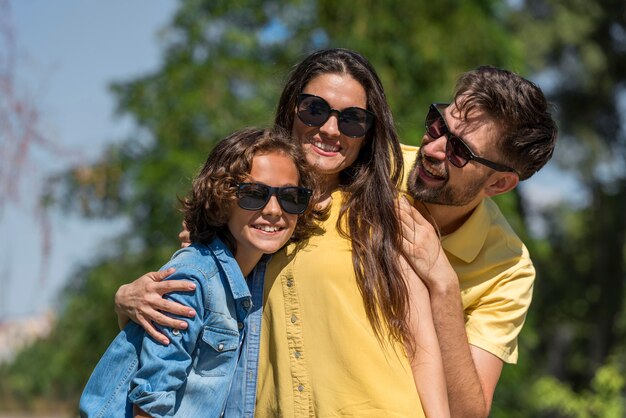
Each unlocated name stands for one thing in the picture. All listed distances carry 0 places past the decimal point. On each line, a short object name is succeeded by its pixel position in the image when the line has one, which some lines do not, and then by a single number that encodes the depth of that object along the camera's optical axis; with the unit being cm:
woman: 256
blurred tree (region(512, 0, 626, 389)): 1716
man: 289
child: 243
